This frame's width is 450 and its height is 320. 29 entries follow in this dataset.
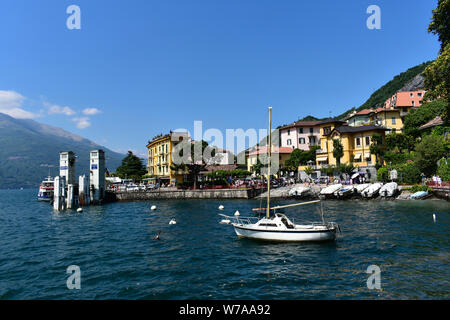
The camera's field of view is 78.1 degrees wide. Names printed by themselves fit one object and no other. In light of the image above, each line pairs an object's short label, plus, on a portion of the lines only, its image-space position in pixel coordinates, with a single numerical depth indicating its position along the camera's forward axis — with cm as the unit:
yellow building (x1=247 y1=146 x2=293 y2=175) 8366
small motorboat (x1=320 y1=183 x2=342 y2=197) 5422
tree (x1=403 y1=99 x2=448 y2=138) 6556
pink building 9002
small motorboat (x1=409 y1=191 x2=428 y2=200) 4427
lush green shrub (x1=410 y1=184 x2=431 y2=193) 4551
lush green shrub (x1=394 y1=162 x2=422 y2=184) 5003
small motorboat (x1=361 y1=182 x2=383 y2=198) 4950
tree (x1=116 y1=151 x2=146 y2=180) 10750
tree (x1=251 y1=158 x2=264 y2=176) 7744
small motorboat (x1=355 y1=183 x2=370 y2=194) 5195
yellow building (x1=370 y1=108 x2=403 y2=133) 8019
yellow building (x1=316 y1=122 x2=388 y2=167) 6331
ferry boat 7677
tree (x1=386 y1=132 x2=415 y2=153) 6206
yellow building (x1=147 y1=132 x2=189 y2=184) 8306
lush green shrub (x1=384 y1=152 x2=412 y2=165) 5753
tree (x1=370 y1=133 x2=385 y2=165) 6043
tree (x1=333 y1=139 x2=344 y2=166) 6506
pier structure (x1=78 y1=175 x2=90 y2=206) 5653
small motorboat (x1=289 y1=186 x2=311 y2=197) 5750
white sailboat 2144
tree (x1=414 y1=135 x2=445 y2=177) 4791
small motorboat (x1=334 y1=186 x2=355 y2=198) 5243
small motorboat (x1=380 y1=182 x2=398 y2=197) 4800
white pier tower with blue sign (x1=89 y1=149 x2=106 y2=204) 5934
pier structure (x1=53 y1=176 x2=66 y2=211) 5038
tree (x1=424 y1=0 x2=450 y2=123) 3022
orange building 8188
